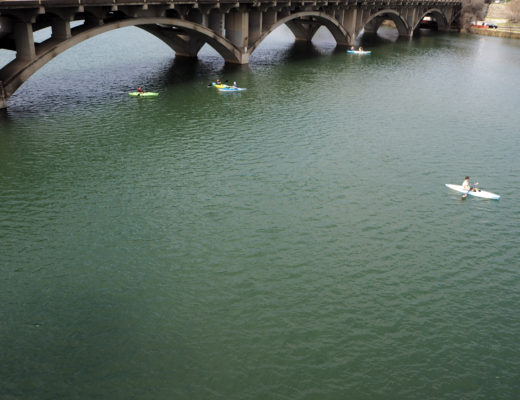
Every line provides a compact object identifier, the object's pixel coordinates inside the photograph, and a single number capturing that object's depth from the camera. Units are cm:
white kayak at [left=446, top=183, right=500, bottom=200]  3117
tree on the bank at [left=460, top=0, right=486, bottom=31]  13275
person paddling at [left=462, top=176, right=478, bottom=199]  3102
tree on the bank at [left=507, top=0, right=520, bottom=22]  13062
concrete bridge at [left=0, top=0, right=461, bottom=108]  4034
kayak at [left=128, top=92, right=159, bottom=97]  5050
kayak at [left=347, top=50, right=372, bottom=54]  8692
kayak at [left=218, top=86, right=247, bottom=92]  5506
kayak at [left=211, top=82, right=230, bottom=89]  5593
